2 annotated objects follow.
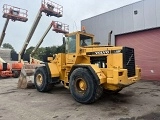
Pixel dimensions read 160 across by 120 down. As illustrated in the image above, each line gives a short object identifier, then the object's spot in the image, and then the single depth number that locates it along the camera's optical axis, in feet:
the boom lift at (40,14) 39.41
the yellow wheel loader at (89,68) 13.92
